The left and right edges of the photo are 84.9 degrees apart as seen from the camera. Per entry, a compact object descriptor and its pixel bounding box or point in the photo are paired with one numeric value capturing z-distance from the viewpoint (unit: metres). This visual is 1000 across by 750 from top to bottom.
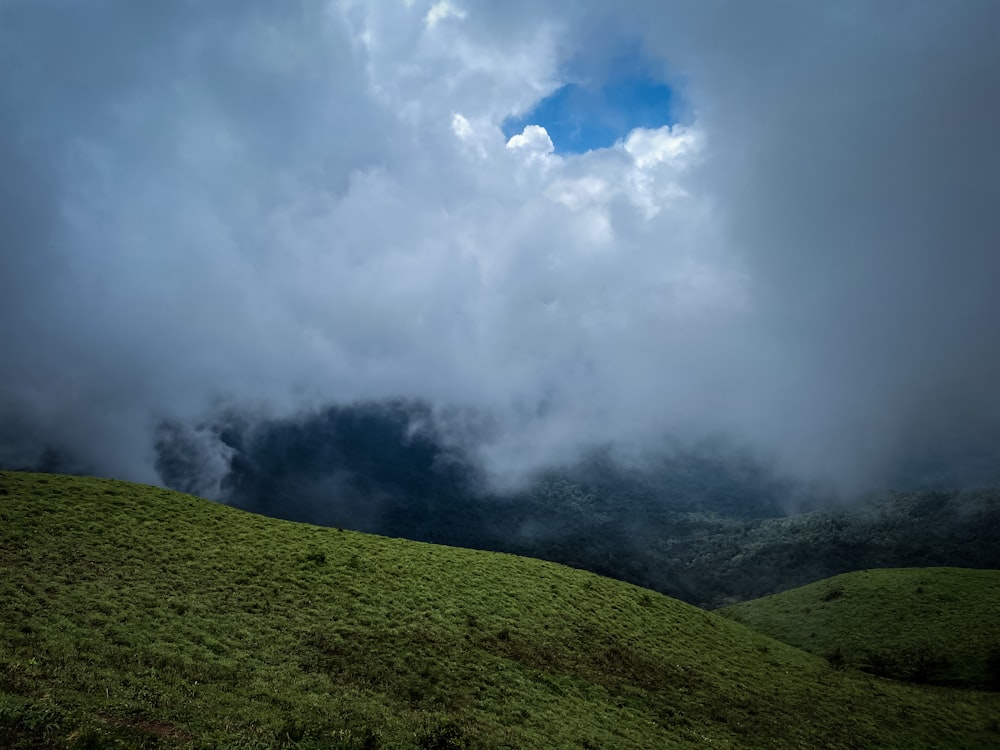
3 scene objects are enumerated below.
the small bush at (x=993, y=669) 61.53
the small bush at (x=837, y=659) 63.56
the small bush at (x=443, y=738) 26.55
